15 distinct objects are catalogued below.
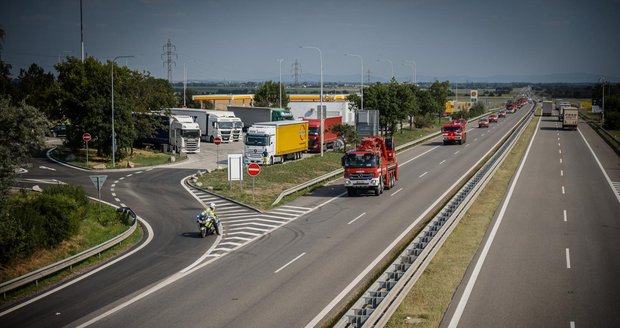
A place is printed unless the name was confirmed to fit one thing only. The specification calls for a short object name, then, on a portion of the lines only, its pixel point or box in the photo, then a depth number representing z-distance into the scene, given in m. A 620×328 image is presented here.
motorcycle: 27.42
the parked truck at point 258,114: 78.75
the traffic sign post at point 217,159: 51.62
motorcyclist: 27.55
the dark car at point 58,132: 77.06
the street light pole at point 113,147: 49.14
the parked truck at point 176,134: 60.31
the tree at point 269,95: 122.07
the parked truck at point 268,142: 51.41
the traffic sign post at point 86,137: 50.06
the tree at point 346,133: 61.62
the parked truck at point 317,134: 63.06
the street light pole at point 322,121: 56.22
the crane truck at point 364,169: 36.56
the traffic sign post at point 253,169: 35.50
